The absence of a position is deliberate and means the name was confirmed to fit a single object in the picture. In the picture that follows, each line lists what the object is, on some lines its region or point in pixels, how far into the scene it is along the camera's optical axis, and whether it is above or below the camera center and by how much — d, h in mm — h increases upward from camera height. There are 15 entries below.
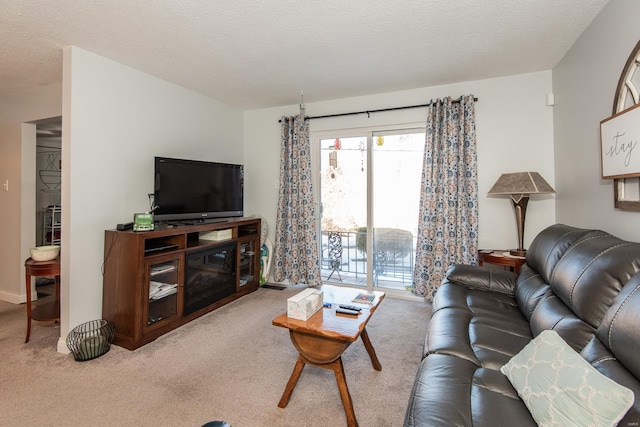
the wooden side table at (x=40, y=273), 2494 -452
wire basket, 2245 -933
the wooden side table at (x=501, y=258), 2607 -387
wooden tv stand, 2424 -546
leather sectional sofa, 1016 -553
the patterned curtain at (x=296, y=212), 3938 +60
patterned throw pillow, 888 -573
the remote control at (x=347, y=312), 1910 -609
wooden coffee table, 1624 -703
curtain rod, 3271 +1279
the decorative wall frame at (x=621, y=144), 1600 +411
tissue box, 1839 -556
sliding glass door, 3676 +150
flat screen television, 2889 +299
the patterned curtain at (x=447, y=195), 3174 +220
